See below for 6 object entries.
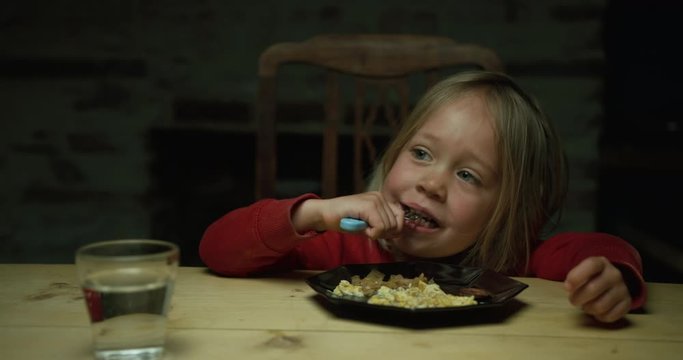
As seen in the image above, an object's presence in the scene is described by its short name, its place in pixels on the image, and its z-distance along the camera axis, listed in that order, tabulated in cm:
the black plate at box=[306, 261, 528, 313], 90
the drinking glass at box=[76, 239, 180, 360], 67
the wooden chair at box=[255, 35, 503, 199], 153
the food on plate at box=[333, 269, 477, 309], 87
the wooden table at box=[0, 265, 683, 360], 74
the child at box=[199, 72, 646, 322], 112
